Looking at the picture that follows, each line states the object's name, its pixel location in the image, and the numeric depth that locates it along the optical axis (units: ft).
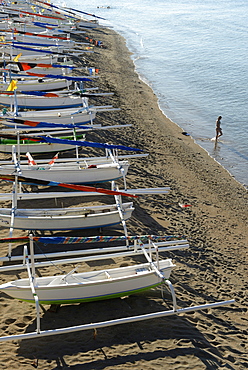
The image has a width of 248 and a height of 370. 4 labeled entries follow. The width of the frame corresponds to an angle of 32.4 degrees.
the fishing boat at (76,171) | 41.42
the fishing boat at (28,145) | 46.42
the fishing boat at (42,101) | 59.88
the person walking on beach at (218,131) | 68.57
